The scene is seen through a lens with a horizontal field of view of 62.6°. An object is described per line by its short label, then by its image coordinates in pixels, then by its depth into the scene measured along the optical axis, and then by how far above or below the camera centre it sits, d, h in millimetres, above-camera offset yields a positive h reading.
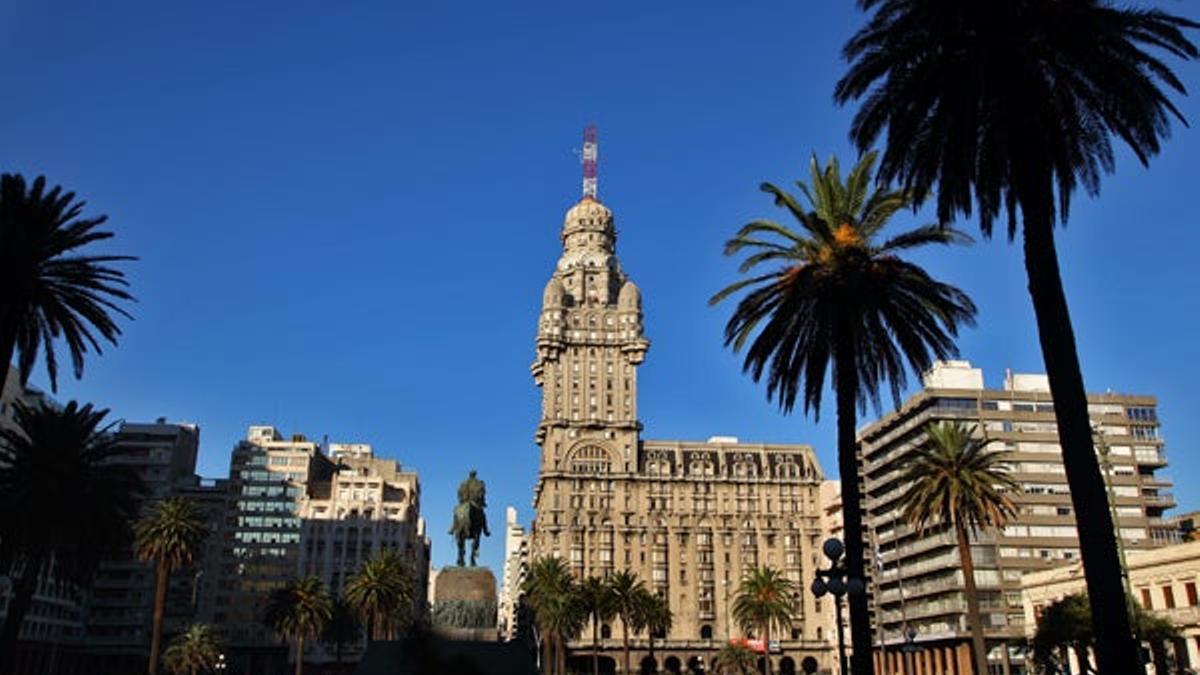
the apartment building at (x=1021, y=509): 109938 +15702
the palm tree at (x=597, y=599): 110500 +5581
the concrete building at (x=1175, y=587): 68188 +4545
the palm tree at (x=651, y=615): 114125 +4133
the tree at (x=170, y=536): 90000 +9997
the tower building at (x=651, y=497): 153000 +23744
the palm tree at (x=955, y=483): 63719 +10488
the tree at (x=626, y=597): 112438 +5902
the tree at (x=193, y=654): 118175 -433
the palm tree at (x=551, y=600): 103562 +5256
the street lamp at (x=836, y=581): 29422 +2062
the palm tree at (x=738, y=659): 129750 -931
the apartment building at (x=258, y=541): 159875 +17662
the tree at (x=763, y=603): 115875 +5595
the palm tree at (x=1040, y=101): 25203 +14010
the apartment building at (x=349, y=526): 167625 +20683
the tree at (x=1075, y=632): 60344 +1227
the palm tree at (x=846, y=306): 35094 +12067
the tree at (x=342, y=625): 135375 +3404
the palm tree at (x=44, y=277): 42594 +16026
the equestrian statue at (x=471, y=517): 73188 +9563
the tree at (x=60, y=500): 58375 +8749
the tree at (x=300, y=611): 112250 +4378
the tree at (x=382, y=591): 106250 +6220
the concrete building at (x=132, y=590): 142250 +8404
